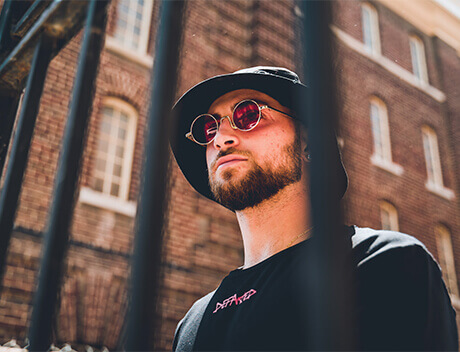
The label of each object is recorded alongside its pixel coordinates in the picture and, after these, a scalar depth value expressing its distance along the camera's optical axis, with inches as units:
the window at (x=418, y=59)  596.7
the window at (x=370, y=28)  544.7
